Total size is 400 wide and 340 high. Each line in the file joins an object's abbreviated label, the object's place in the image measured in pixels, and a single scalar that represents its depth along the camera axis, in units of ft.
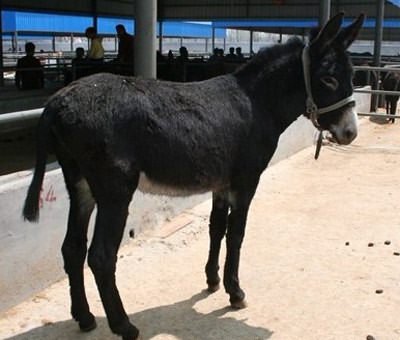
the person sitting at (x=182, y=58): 51.11
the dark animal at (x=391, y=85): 44.11
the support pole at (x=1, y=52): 54.48
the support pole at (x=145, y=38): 16.70
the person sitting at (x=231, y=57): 60.53
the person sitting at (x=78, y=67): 41.04
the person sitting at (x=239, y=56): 63.12
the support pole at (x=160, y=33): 76.80
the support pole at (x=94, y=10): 65.31
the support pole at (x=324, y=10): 30.61
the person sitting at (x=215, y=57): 61.98
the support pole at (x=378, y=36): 45.11
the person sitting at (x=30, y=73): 41.92
